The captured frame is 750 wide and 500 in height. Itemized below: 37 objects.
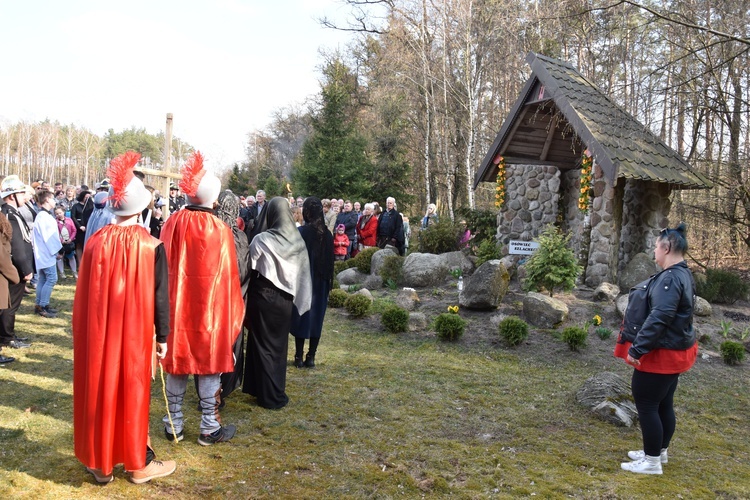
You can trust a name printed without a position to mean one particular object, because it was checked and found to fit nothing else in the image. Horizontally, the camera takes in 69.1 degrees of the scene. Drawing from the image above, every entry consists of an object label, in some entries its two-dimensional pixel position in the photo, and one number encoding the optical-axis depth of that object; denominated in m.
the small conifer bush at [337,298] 9.87
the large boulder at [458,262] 11.69
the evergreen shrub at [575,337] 7.31
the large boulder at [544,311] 8.29
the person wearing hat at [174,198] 14.12
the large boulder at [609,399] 5.11
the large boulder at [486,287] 8.91
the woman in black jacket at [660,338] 3.76
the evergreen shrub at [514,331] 7.51
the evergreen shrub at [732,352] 7.19
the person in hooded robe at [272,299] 4.80
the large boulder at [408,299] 9.69
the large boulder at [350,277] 11.83
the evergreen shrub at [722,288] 10.03
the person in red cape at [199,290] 3.93
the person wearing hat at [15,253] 6.29
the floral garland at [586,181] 10.55
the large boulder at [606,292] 9.38
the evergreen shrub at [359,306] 9.05
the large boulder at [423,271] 10.88
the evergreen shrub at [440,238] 12.73
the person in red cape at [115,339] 3.23
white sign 11.34
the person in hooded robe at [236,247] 4.66
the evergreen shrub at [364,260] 12.00
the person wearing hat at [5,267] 5.36
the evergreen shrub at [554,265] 9.29
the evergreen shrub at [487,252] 12.15
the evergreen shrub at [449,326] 7.79
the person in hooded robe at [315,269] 6.04
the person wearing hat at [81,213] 10.45
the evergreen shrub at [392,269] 11.20
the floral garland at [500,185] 12.98
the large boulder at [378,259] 11.58
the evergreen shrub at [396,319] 8.27
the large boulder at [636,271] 9.94
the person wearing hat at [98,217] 6.36
